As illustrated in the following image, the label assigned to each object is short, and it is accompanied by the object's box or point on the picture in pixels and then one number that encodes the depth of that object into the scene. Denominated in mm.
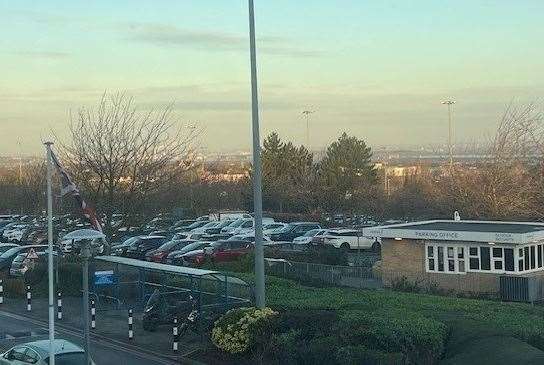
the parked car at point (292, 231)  47656
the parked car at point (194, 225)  54550
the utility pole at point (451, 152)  59203
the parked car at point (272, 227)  50422
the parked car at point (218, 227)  50116
